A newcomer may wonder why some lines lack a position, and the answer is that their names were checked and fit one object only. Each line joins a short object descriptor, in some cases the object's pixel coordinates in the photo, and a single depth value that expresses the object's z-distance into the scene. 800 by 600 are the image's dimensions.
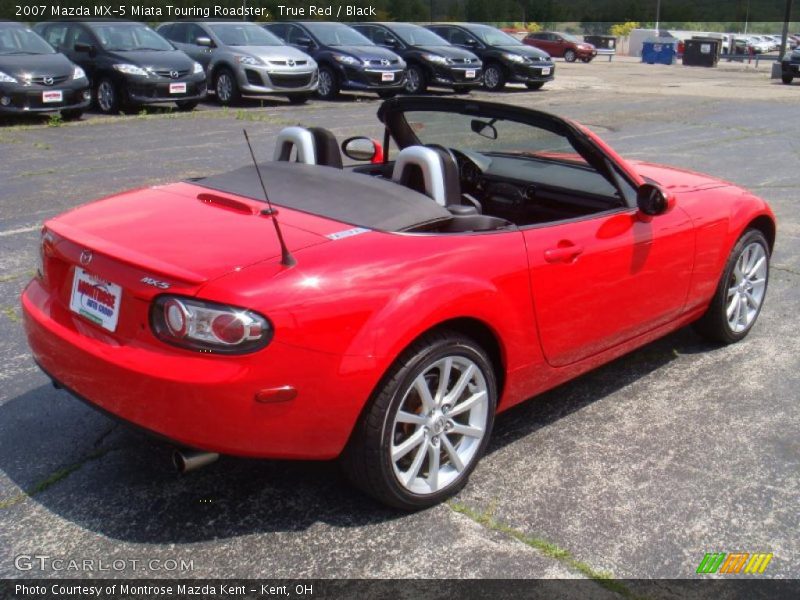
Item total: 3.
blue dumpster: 44.47
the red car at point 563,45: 43.91
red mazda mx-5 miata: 2.77
